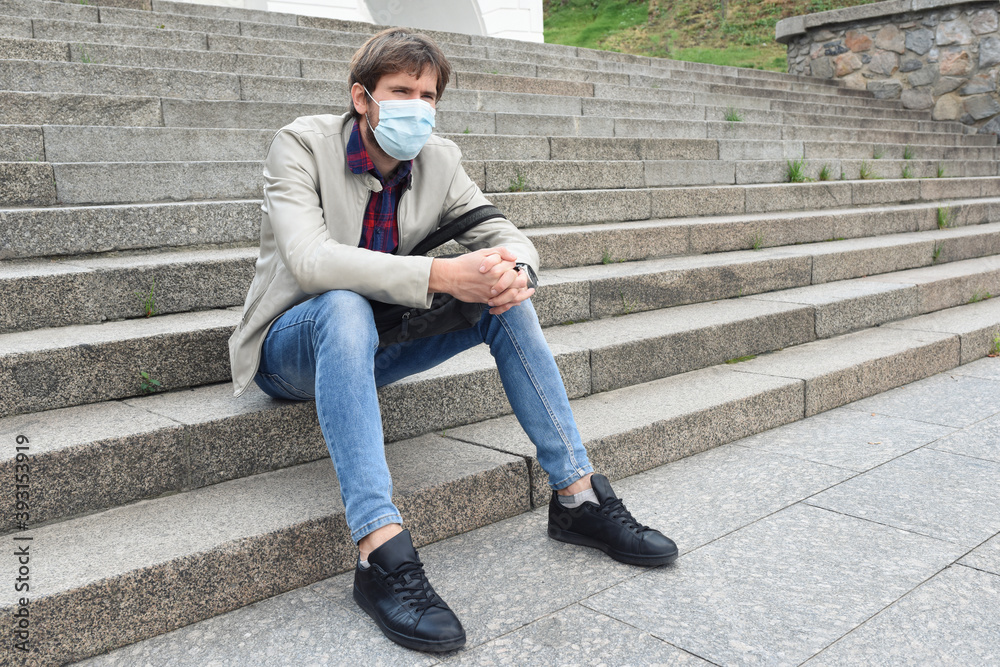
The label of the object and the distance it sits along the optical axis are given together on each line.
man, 2.09
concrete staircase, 2.26
